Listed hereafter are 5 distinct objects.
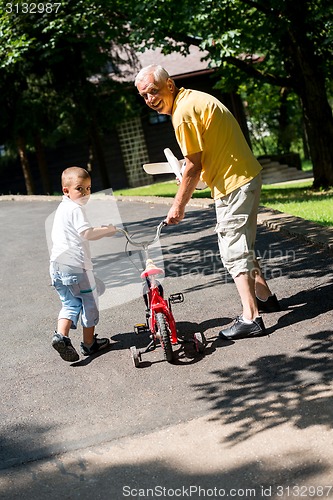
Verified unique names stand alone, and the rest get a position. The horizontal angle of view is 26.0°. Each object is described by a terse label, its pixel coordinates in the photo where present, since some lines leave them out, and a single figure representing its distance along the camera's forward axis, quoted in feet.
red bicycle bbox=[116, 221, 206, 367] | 19.03
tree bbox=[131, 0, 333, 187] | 54.39
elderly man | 19.01
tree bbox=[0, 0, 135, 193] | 90.43
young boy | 19.83
